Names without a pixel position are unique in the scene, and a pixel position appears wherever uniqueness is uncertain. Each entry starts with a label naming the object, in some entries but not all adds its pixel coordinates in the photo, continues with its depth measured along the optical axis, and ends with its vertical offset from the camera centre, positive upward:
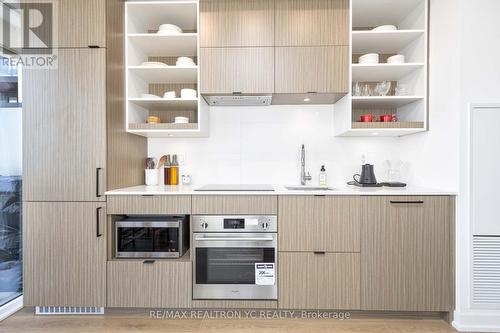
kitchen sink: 2.26 -0.21
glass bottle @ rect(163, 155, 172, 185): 2.61 -0.10
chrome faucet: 2.53 -0.07
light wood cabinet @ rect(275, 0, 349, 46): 2.16 +1.12
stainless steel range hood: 2.31 +0.56
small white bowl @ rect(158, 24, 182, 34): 2.26 +1.12
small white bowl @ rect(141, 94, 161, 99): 2.31 +0.57
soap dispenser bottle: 2.53 -0.12
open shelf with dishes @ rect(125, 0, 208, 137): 2.26 +0.79
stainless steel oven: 1.99 -0.69
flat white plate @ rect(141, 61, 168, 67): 2.28 +0.84
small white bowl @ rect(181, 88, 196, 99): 2.28 +0.58
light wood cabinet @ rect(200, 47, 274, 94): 2.19 +0.76
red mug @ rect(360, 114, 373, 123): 2.29 +0.38
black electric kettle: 2.38 -0.11
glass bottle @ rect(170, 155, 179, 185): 2.60 -0.08
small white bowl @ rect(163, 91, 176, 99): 2.32 +0.58
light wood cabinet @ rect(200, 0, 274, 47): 2.19 +1.13
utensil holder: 2.53 -0.12
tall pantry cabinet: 1.98 -0.01
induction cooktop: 2.10 -0.20
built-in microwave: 2.03 -0.56
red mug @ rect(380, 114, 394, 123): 2.29 +0.38
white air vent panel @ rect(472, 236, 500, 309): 1.86 -0.74
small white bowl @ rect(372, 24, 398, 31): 2.23 +1.11
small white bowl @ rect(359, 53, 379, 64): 2.24 +0.86
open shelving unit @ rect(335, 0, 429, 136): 2.19 +0.79
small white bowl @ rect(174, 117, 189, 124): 2.33 +0.37
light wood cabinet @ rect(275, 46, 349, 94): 2.17 +0.75
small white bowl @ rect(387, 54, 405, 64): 2.25 +0.86
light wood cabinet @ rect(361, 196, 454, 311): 1.93 -0.64
